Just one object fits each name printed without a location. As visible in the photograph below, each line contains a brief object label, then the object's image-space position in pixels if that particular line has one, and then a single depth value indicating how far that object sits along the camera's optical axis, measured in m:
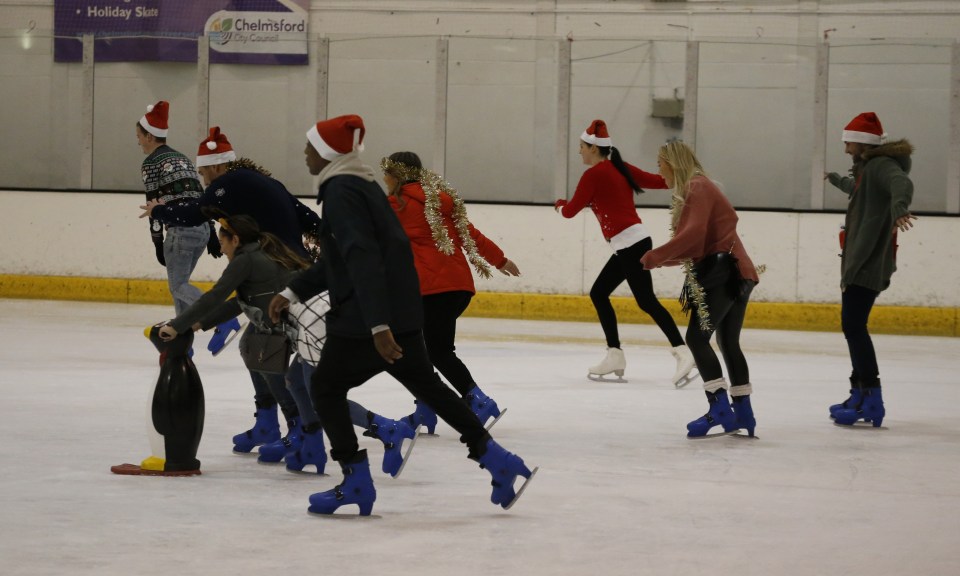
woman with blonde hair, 11.96
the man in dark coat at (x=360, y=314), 7.93
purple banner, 28.52
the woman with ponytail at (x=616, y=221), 16.27
